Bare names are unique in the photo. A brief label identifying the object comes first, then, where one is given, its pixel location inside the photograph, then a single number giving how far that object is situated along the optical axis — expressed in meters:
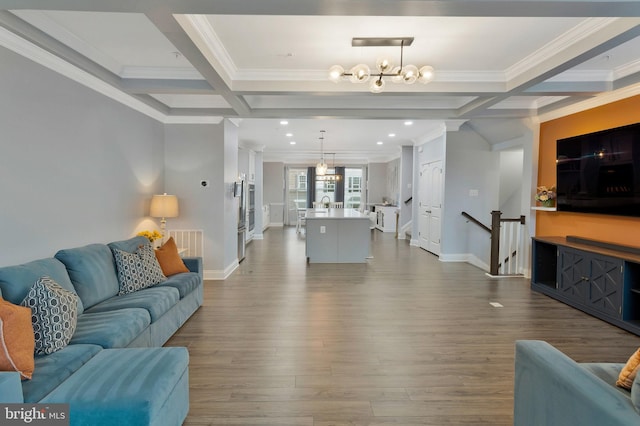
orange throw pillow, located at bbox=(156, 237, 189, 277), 3.90
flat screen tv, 3.76
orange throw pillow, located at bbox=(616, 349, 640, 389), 1.48
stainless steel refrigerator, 6.45
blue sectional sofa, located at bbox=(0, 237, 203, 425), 1.64
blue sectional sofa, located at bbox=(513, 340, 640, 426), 1.28
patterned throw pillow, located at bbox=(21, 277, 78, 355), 2.07
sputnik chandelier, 3.14
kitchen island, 6.78
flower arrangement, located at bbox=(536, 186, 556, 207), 5.00
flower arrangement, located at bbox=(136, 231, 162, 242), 4.54
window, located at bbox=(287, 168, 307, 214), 13.78
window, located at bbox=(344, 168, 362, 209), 13.94
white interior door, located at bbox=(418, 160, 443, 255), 7.53
